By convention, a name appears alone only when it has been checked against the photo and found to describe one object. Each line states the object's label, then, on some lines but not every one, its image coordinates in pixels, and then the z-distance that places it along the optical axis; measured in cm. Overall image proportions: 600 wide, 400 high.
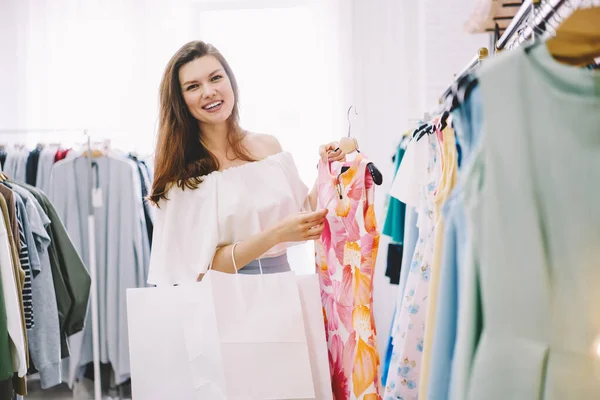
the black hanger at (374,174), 117
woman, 156
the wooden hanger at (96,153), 251
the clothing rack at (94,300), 234
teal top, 186
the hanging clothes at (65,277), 213
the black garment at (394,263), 208
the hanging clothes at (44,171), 254
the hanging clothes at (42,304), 201
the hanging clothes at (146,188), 262
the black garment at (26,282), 191
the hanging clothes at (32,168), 255
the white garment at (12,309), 166
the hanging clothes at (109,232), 251
